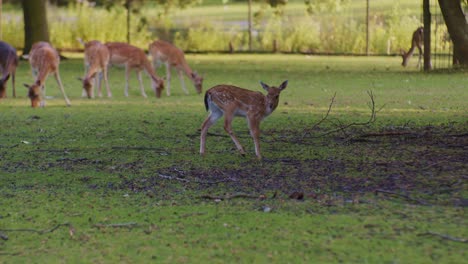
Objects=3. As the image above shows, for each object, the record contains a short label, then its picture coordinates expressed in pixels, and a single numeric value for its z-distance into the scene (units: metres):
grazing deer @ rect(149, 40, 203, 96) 37.37
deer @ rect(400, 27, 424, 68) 46.28
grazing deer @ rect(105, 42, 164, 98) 35.78
